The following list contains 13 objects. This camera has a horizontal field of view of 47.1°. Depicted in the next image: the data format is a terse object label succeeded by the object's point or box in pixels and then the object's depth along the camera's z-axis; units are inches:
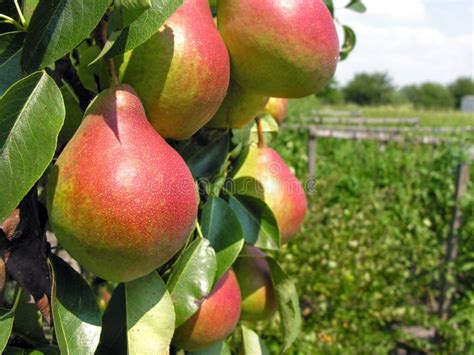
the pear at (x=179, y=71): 19.4
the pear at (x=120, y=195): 16.7
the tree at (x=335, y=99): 1062.3
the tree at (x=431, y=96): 1467.8
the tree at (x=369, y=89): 1329.4
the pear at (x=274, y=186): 30.0
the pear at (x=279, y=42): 21.5
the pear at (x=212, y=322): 25.5
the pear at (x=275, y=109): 37.3
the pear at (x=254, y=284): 32.2
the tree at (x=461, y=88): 1567.4
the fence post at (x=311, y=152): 160.9
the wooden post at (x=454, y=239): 119.8
